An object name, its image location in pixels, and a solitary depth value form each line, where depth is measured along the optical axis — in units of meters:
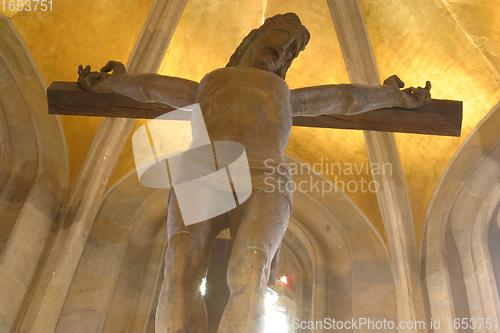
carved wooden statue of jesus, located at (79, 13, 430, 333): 2.45
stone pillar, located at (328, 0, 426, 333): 7.13
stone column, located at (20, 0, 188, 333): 6.23
